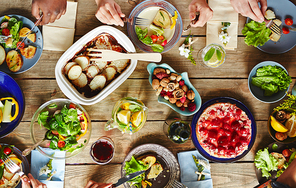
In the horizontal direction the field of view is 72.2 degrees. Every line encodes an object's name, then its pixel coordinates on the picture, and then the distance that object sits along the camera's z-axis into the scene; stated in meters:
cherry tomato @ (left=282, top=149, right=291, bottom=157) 1.52
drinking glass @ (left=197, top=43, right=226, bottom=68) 1.51
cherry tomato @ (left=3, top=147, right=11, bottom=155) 1.48
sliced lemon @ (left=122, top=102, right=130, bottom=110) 1.47
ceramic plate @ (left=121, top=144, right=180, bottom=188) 1.56
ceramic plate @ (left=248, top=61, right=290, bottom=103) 1.52
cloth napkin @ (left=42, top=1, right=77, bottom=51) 1.50
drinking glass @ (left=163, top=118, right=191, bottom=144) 1.44
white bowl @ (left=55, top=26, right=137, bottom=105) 1.38
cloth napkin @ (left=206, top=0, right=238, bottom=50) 1.54
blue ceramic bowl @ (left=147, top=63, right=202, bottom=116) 1.49
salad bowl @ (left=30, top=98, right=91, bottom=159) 1.44
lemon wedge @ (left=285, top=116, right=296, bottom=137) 1.50
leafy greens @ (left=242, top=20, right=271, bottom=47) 1.51
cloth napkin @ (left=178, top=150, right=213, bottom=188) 1.59
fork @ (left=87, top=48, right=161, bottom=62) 1.33
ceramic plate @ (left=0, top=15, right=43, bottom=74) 1.49
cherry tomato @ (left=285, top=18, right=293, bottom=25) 1.53
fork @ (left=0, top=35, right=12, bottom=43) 1.45
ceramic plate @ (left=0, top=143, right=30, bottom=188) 1.52
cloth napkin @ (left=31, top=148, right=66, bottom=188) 1.53
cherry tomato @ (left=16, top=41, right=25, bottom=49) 1.48
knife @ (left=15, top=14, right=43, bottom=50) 1.35
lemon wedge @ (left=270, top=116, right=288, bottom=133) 1.48
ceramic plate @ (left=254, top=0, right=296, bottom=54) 1.54
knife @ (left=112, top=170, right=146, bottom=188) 1.46
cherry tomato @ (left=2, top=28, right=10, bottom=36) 1.45
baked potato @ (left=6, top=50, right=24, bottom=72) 1.49
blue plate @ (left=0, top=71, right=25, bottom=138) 1.46
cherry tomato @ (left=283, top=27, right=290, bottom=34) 1.54
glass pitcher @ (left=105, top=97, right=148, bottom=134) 1.43
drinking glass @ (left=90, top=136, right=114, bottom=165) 1.51
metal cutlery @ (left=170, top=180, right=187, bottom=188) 1.53
